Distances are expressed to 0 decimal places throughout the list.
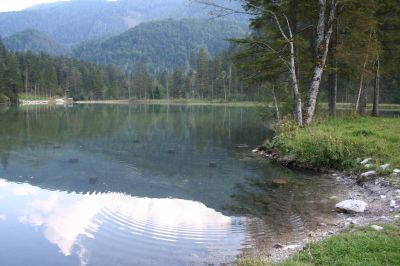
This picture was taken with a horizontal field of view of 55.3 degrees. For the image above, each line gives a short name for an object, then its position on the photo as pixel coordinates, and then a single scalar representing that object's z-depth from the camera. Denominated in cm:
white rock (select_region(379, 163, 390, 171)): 1438
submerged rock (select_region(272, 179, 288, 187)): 1586
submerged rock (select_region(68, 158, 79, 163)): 2155
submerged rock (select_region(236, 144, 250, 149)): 2797
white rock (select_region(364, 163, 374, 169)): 1544
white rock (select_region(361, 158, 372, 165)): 1608
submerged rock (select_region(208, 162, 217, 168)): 2036
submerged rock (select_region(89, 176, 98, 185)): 1658
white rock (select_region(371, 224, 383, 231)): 876
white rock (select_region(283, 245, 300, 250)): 878
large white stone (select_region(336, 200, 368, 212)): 1138
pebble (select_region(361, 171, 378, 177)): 1464
